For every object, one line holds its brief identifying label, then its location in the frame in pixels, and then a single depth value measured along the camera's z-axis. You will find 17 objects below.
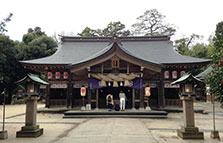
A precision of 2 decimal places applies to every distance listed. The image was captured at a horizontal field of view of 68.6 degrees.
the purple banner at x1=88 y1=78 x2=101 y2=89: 14.40
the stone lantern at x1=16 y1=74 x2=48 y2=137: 7.26
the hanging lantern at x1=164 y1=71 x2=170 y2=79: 17.02
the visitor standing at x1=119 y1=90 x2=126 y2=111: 13.81
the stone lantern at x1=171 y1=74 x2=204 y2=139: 6.89
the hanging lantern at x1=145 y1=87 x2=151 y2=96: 14.76
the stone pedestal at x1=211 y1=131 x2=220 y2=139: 6.83
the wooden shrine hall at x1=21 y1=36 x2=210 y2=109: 14.15
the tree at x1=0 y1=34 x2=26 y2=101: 23.59
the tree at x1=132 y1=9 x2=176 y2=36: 39.19
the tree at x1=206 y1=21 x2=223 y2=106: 5.73
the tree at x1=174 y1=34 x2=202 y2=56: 37.57
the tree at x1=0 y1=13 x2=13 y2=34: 8.35
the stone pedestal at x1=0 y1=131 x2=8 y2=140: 6.97
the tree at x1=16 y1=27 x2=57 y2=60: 27.12
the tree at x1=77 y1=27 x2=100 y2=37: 41.09
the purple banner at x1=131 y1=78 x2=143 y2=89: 14.20
